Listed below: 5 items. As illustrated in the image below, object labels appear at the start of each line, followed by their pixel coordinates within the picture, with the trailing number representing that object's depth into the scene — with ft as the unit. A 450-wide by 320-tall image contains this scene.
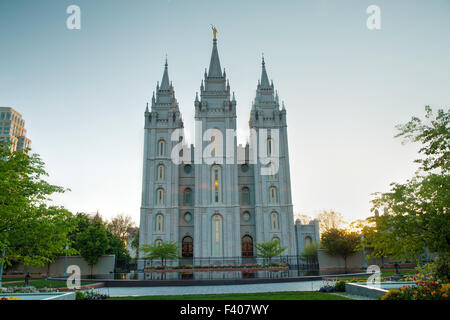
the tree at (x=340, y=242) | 120.16
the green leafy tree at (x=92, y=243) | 115.34
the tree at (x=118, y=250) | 134.64
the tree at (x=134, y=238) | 199.72
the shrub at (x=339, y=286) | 51.49
